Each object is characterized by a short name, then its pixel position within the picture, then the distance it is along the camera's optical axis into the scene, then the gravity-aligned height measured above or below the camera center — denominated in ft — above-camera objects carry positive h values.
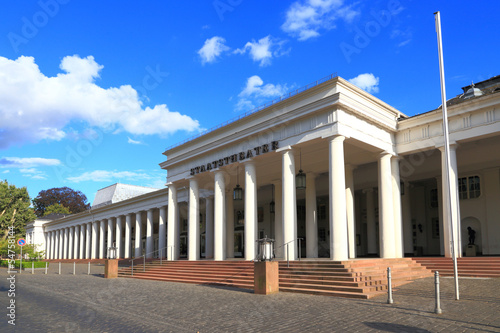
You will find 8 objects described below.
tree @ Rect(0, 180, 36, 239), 214.07 +7.22
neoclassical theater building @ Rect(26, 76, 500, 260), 59.06 +8.62
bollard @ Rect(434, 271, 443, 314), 31.21 -7.13
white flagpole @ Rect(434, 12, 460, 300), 40.99 +12.80
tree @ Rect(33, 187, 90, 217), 289.84 +14.01
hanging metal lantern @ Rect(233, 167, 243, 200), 74.79 +4.20
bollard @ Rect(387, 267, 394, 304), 37.12 -7.27
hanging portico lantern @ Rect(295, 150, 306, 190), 62.08 +5.14
